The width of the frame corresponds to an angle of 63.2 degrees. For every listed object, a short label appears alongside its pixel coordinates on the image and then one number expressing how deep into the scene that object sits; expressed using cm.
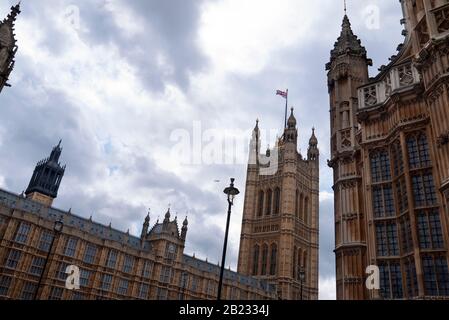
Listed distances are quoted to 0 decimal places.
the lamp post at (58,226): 2209
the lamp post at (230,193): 1563
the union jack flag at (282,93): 9645
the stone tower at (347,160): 2438
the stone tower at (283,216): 9950
